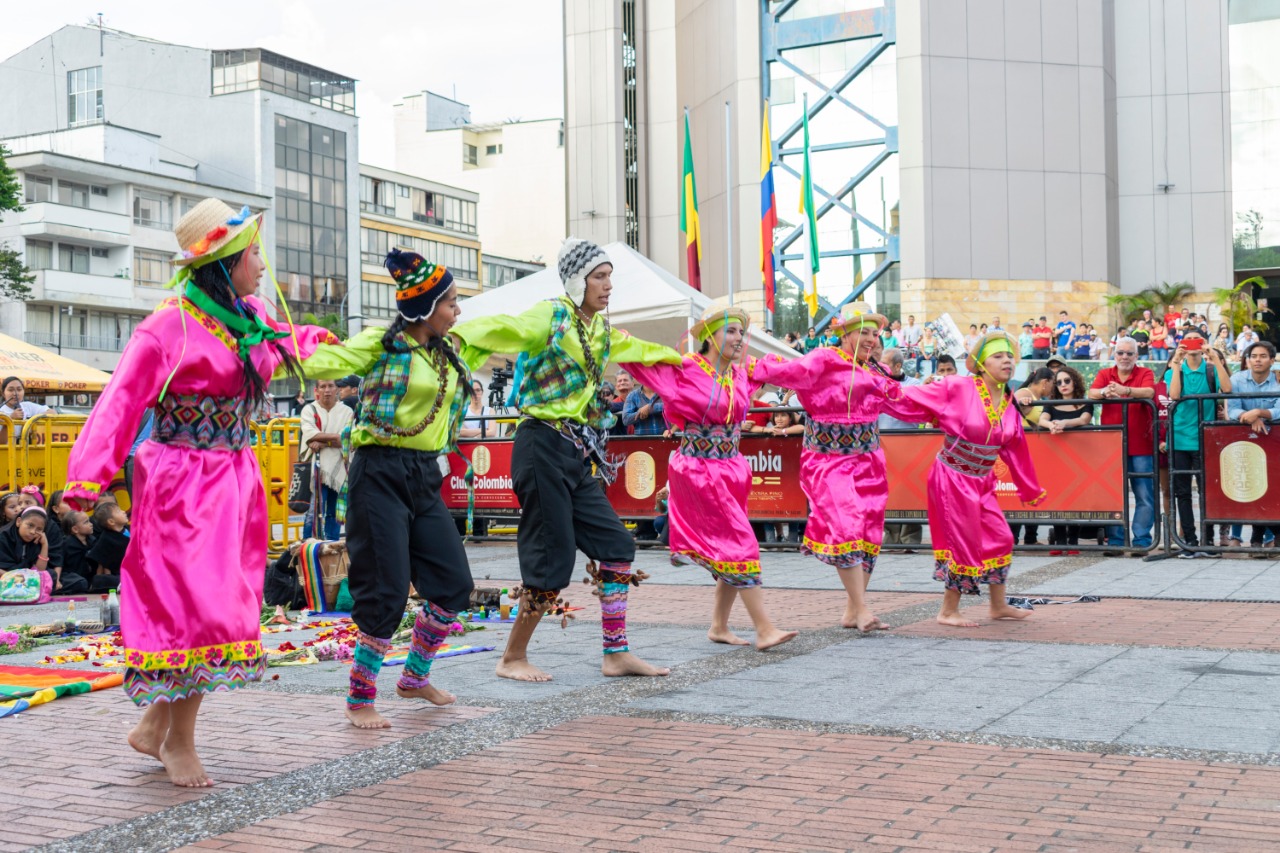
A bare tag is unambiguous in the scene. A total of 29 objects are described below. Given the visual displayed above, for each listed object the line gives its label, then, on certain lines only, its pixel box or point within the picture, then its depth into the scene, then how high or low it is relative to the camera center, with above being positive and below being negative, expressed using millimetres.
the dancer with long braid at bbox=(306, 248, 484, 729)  5477 -48
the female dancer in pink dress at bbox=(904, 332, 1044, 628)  7961 -106
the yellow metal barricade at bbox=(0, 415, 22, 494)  12961 +71
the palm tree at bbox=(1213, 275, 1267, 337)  35438 +3730
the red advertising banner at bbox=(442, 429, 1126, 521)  11859 -204
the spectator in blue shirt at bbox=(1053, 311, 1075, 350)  27250 +2344
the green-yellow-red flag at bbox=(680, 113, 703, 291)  23344 +4097
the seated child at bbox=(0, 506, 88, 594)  10805 -675
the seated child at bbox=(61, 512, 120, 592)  11078 -748
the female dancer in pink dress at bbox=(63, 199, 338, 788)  4461 -74
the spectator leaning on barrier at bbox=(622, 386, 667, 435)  13898 +395
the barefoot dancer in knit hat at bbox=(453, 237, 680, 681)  6320 -30
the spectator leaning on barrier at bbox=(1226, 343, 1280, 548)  11180 +421
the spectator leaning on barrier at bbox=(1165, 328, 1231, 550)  11648 +333
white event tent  15590 +1826
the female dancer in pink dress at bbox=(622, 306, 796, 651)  7086 -42
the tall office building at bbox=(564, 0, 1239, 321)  35812 +8414
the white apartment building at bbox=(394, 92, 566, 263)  86625 +18203
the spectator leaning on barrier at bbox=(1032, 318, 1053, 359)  27000 +2144
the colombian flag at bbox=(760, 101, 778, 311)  26875 +4823
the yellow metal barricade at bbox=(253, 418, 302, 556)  14367 +20
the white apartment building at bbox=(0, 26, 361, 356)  65562 +17034
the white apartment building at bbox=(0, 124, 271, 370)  53625 +9355
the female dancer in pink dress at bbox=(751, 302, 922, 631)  7805 +38
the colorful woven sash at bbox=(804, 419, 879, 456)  7977 +92
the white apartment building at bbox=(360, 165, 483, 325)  74188 +13155
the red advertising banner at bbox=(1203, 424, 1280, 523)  11227 -214
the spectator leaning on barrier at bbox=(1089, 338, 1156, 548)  11742 +109
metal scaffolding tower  36875 +9157
